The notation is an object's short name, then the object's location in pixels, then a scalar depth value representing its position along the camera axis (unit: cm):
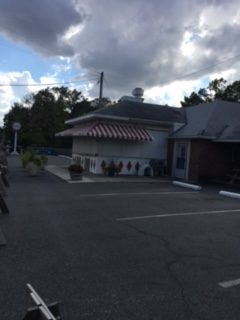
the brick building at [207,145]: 1448
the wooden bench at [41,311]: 193
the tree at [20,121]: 3613
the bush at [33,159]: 1408
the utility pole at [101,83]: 2613
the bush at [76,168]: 1277
